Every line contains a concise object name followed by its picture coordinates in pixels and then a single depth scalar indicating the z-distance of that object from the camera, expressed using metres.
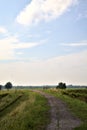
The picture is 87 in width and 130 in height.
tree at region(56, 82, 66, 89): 71.04
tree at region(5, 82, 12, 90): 79.69
